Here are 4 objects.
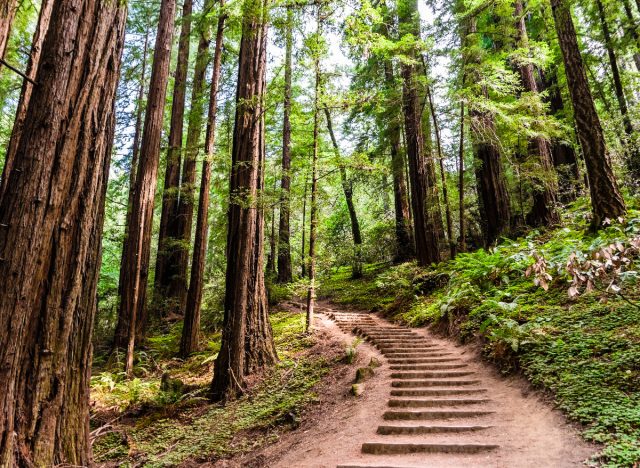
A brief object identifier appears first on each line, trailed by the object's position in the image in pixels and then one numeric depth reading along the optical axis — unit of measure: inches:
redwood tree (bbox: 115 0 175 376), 329.7
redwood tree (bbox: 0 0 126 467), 118.9
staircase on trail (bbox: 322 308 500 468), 143.3
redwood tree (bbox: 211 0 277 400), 256.4
